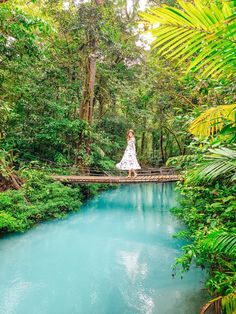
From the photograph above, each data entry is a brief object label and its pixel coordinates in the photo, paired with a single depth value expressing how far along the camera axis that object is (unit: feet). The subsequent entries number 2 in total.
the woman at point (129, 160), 23.46
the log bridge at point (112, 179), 23.68
